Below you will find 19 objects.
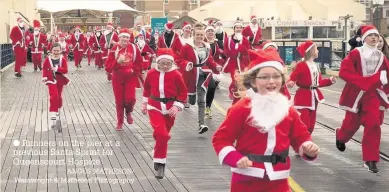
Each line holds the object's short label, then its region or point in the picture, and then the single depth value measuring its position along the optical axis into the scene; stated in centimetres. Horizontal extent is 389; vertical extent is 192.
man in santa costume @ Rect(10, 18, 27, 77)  2741
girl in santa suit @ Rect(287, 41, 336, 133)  1009
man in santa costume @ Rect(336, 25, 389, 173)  893
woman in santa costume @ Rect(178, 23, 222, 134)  1329
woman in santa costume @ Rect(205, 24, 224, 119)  1409
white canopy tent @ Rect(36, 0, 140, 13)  5844
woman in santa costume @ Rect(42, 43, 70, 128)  1301
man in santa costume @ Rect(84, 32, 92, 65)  3909
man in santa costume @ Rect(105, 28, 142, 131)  1265
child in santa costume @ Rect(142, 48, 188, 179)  919
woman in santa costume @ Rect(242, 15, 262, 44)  2398
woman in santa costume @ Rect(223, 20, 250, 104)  1677
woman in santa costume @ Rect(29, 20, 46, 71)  3131
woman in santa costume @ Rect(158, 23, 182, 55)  2465
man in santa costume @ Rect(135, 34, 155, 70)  2623
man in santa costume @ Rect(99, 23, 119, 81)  2806
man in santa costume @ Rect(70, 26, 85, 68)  3544
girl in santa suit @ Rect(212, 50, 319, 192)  502
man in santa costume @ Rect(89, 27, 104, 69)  3488
